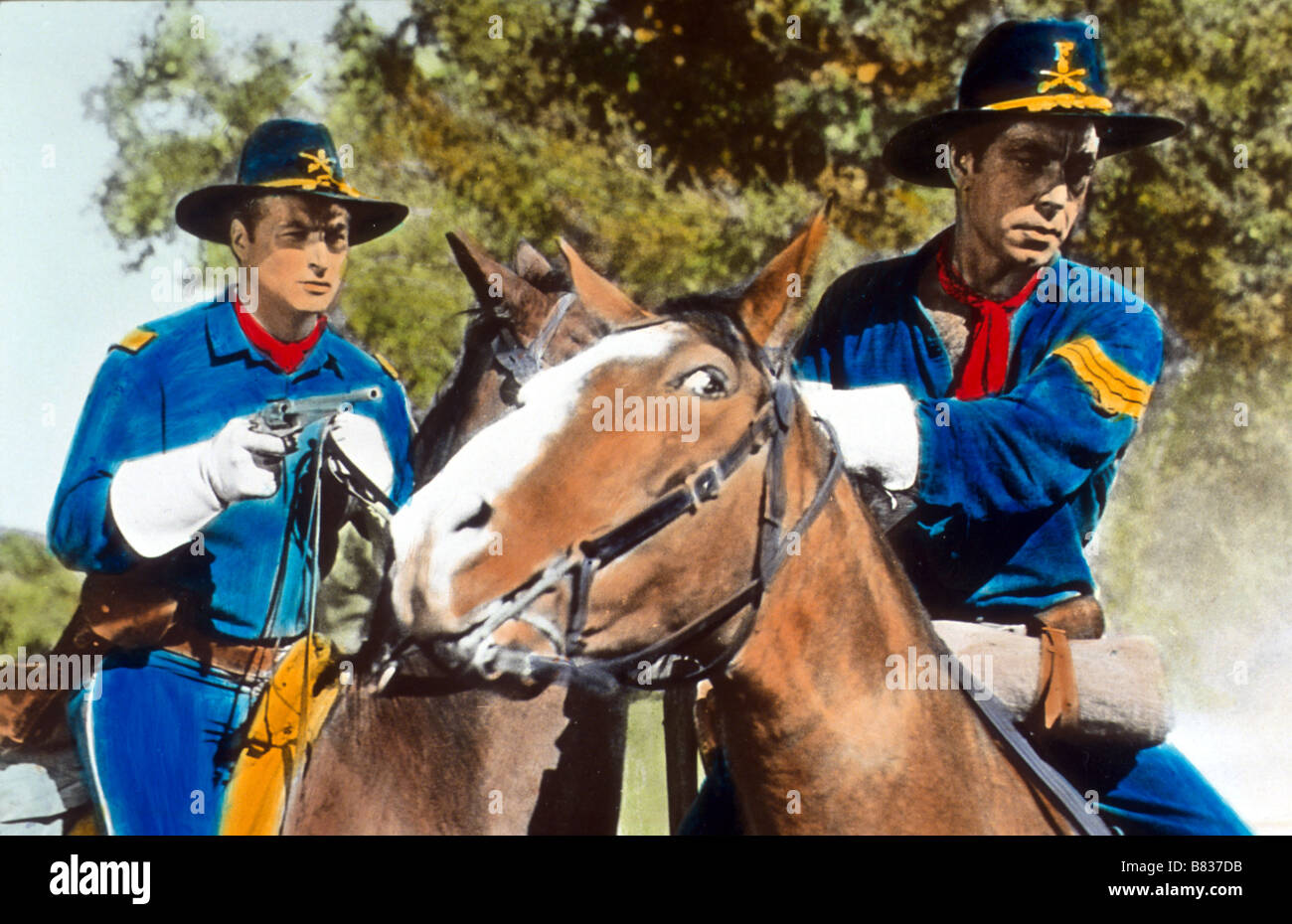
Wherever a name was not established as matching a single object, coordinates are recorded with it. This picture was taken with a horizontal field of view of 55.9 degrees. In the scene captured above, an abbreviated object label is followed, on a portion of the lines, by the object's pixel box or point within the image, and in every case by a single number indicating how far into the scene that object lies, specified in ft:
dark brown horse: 12.53
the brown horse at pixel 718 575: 8.75
